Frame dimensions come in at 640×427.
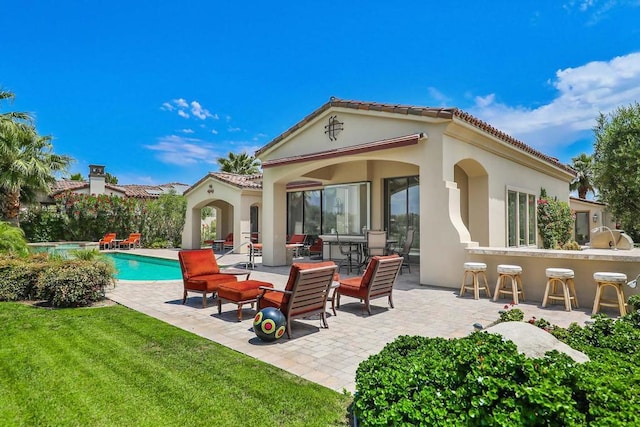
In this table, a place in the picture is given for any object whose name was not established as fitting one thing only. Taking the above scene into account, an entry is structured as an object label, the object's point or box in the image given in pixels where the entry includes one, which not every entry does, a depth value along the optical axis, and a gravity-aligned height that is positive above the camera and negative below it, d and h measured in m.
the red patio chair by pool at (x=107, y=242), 25.14 -1.04
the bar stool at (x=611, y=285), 7.38 -1.19
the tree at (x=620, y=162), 16.69 +2.98
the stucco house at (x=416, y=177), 10.88 +2.03
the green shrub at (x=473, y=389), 2.40 -1.20
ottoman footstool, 7.26 -1.33
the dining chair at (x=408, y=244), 13.68 -0.65
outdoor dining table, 13.89 -0.54
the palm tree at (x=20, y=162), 19.14 +3.64
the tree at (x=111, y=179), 57.74 +7.62
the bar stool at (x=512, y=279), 8.74 -1.27
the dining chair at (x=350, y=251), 13.88 -0.98
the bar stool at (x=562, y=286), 8.02 -1.36
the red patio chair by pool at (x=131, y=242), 25.67 -1.06
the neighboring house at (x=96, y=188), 32.62 +3.52
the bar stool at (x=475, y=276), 9.33 -1.29
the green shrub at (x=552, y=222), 17.52 +0.21
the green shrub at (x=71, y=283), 8.25 -1.28
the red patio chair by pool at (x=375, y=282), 7.61 -1.20
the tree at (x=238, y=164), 42.91 +7.32
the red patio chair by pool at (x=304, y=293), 6.19 -1.16
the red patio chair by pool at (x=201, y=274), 8.41 -1.14
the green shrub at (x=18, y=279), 8.80 -1.27
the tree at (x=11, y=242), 11.23 -0.47
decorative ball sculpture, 5.89 -1.57
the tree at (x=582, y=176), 37.41 +5.09
